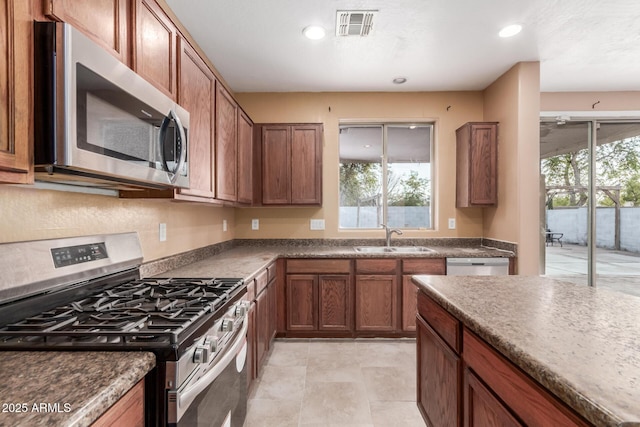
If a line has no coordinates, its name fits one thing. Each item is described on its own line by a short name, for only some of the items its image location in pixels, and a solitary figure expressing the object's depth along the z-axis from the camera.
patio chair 3.40
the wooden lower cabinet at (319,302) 3.07
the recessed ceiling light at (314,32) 2.38
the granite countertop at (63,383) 0.59
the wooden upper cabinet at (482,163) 3.26
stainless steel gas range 0.90
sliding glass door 3.57
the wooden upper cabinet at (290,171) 3.41
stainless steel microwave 0.89
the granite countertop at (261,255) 2.08
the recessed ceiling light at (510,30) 2.39
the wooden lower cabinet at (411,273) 3.06
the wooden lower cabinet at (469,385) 0.80
